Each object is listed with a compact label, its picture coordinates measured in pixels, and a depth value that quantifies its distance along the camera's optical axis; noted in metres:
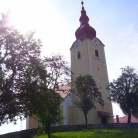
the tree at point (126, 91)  23.05
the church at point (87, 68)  26.62
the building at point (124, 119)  32.11
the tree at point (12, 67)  10.51
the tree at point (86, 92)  22.47
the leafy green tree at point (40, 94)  10.78
